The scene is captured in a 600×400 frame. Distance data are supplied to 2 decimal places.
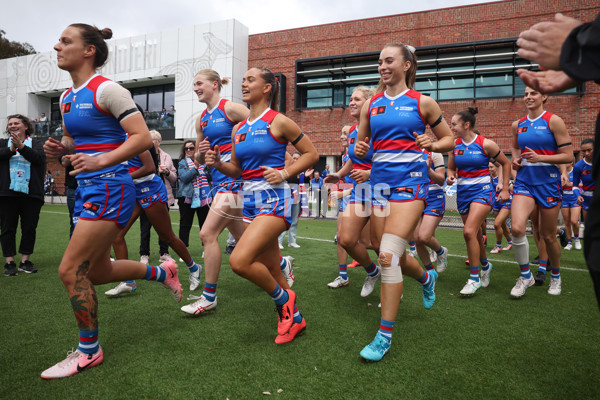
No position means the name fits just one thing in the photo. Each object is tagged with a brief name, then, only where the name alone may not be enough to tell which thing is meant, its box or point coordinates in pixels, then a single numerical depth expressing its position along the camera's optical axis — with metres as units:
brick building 17.58
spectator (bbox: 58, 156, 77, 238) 6.25
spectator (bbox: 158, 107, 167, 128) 25.23
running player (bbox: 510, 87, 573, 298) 4.56
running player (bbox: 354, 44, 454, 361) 3.01
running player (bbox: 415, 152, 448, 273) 4.82
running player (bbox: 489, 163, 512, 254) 6.38
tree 34.16
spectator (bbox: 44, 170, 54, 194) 24.97
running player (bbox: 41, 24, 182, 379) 2.61
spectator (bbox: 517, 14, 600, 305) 1.19
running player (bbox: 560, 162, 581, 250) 8.54
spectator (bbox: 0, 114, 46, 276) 5.49
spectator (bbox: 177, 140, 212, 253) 6.54
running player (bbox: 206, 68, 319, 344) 3.01
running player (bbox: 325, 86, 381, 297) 4.10
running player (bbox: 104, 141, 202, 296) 4.02
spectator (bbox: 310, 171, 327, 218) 15.12
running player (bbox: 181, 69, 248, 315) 3.94
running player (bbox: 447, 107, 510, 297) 4.80
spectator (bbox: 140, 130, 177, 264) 6.19
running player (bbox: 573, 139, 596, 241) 7.52
